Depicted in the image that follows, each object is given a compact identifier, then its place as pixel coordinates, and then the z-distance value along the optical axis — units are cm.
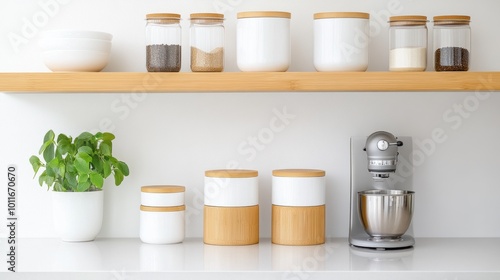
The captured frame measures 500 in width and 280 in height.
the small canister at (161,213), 216
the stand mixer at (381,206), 208
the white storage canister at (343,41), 210
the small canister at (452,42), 212
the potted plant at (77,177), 216
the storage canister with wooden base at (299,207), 215
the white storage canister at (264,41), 210
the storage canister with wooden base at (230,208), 216
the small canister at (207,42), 212
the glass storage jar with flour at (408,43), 211
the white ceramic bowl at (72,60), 211
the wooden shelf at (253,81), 205
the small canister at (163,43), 211
